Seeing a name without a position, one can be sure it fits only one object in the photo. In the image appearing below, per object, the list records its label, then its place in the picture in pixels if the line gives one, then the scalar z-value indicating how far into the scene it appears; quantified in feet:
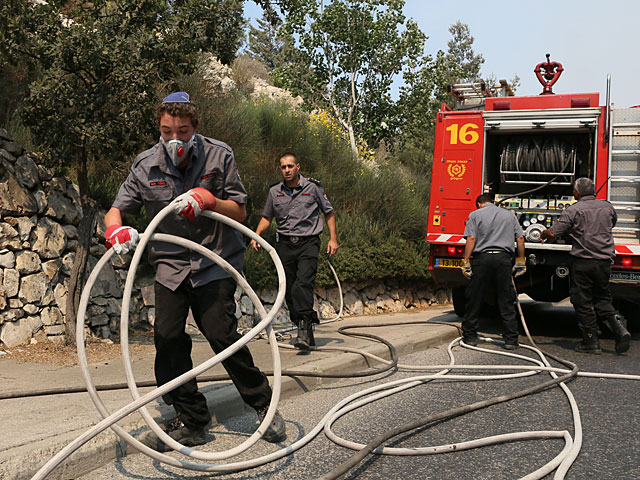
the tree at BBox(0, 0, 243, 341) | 22.17
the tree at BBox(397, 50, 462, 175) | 79.77
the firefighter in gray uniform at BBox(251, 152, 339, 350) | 22.86
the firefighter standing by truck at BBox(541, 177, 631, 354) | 26.18
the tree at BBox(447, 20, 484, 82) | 176.86
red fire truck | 29.07
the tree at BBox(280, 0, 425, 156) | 74.84
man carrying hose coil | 13.08
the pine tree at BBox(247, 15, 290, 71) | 192.24
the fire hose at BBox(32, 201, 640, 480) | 10.58
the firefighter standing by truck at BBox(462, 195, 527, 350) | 26.76
